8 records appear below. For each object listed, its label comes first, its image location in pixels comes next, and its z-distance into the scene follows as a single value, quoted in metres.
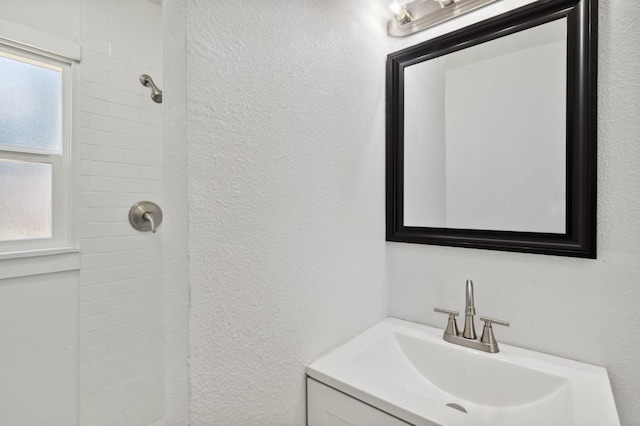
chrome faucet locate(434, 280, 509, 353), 0.93
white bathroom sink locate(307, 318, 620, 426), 0.69
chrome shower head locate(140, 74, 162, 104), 1.09
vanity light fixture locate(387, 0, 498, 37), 1.05
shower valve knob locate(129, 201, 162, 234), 1.62
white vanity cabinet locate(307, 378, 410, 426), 0.73
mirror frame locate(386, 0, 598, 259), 0.85
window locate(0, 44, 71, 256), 1.31
